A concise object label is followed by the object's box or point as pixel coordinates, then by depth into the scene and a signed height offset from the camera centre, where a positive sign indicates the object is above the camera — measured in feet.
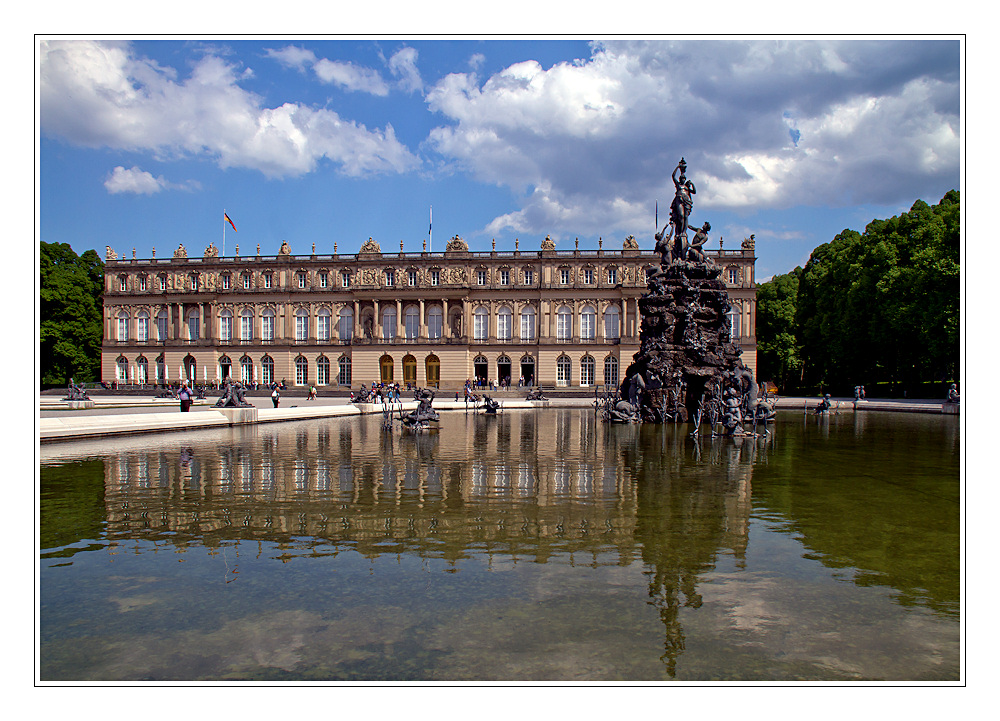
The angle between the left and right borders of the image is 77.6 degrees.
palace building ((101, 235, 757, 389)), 247.29 +20.08
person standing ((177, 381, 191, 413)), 101.57 -5.81
